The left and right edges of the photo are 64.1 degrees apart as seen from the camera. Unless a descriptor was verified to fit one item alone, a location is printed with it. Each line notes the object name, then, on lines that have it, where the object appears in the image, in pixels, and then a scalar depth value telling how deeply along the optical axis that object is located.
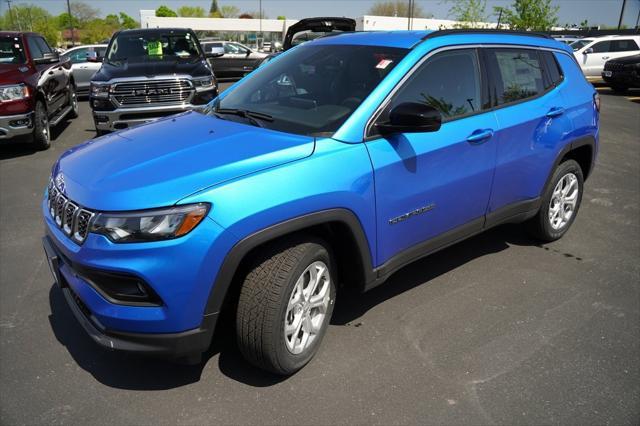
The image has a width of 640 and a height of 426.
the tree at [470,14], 22.07
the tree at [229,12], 128.00
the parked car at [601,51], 18.91
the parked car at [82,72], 14.19
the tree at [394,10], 90.44
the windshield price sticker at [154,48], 8.92
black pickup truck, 7.63
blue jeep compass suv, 2.33
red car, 7.44
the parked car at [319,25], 7.93
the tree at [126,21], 106.52
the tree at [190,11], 128.54
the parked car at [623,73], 15.76
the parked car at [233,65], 18.92
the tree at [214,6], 152.62
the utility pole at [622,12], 40.56
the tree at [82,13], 100.25
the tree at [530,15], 22.73
